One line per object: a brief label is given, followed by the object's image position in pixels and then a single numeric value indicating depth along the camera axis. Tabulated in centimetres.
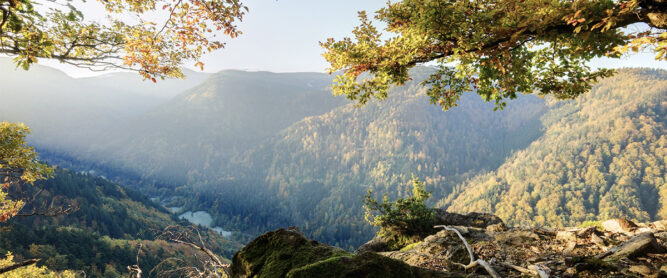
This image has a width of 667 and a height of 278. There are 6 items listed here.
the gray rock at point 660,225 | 658
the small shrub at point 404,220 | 1480
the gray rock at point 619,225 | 674
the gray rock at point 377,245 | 1431
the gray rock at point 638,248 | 472
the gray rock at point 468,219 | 1462
